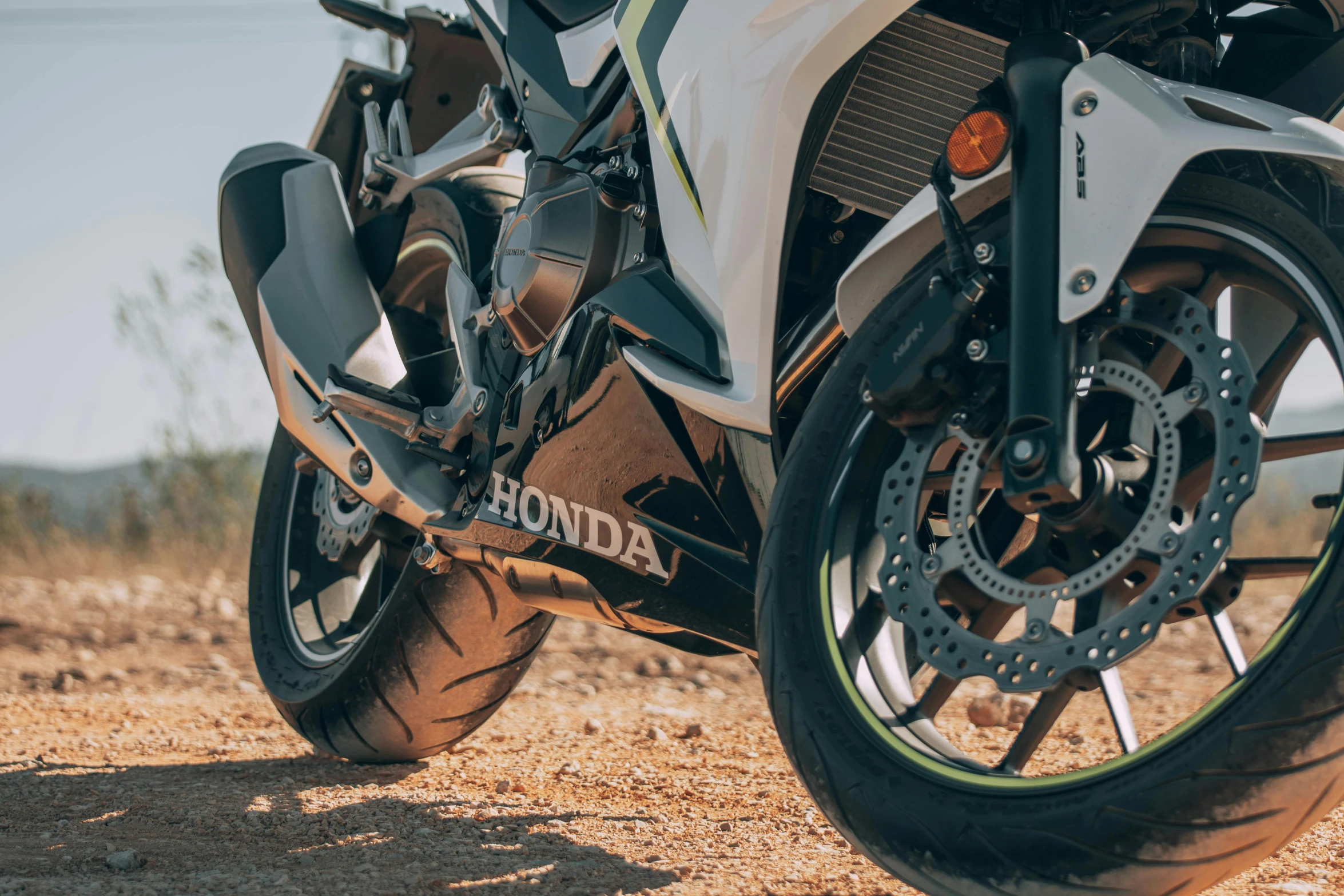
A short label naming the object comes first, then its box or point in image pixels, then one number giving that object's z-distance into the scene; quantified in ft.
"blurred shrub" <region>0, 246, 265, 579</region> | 30.14
